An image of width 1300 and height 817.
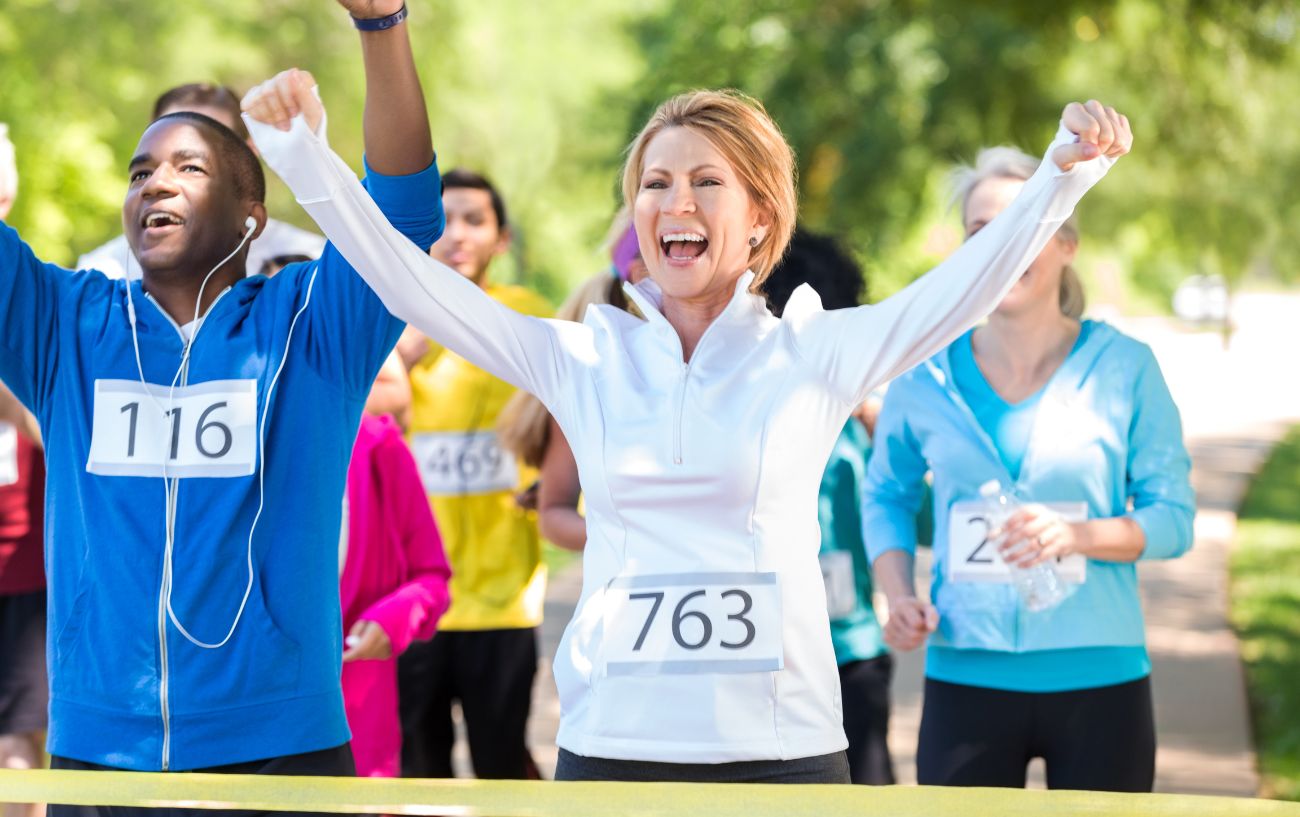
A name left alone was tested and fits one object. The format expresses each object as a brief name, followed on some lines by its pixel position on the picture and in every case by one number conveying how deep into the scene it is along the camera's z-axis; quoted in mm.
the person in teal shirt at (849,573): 9383
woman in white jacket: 5570
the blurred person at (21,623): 10555
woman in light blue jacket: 8039
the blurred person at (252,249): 9273
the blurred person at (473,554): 10844
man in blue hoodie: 6070
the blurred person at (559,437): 8695
